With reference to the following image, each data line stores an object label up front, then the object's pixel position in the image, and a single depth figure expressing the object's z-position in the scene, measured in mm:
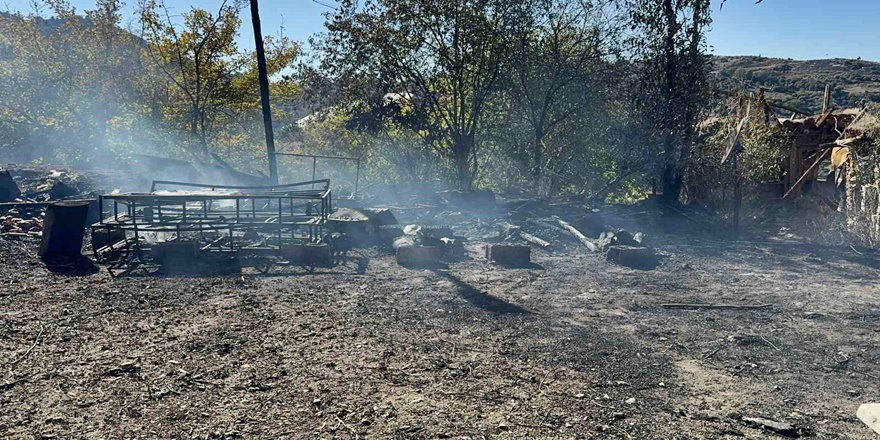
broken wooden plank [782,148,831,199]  13608
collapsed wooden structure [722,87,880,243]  10797
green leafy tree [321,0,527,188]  16219
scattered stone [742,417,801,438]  3855
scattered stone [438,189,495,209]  14562
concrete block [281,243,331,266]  9117
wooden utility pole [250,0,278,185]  15602
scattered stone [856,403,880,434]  3887
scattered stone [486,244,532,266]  9305
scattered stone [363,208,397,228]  11375
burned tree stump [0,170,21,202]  13875
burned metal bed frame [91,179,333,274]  9000
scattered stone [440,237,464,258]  9961
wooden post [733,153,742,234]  12211
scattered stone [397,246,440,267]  9164
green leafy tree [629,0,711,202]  14438
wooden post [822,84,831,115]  16173
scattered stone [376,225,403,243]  10969
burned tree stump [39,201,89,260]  9117
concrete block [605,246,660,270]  9289
